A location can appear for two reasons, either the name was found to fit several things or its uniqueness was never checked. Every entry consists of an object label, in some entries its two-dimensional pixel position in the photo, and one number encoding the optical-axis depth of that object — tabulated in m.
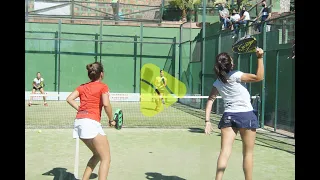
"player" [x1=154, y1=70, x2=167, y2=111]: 18.48
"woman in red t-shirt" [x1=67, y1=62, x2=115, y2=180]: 4.82
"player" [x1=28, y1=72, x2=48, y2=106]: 18.77
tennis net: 12.41
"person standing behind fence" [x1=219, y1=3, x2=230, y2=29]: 16.62
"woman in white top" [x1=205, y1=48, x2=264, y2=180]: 4.85
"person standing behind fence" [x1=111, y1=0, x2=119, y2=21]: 23.94
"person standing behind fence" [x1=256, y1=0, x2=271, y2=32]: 13.38
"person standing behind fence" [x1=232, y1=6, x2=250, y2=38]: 14.34
